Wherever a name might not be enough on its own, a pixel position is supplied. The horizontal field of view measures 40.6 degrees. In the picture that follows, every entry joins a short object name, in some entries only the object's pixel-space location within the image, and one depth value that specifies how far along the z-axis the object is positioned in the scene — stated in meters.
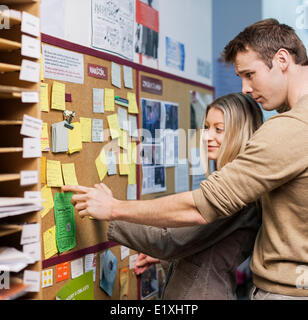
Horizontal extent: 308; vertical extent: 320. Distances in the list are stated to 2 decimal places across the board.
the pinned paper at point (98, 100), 1.69
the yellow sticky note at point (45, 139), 1.43
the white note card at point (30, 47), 1.14
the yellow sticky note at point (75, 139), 1.55
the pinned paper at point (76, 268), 1.59
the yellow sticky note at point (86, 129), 1.62
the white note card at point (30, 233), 1.15
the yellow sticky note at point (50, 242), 1.45
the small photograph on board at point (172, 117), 2.28
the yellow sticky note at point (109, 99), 1.76
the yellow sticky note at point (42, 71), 1.44
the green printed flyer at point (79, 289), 1.54
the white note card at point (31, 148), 1.14
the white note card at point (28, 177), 1.13
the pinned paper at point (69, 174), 1.53
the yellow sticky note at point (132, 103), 1.94
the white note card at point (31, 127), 1.14
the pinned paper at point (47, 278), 1.45
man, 1.14
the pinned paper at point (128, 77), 1.91
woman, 1.47
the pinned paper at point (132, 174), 1.94
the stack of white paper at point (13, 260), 1.08
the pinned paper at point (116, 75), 1.81
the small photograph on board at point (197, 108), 2.55
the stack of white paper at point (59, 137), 1.48
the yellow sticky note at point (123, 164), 1.87
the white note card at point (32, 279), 1.17
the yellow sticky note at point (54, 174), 1.46
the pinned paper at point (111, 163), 1.78
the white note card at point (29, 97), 1.14
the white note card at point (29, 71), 1.14
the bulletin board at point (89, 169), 1.49
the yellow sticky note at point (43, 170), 1.43
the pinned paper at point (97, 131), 1.68
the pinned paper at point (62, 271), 1.51
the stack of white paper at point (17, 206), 1.08
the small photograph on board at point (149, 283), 2.10
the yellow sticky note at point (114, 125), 1.78
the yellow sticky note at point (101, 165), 1.71
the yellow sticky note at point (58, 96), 1.47
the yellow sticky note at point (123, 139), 1.86
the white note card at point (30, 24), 1.14
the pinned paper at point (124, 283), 1.90
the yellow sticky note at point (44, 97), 1.43
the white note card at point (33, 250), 1.16
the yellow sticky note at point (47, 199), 1.44
